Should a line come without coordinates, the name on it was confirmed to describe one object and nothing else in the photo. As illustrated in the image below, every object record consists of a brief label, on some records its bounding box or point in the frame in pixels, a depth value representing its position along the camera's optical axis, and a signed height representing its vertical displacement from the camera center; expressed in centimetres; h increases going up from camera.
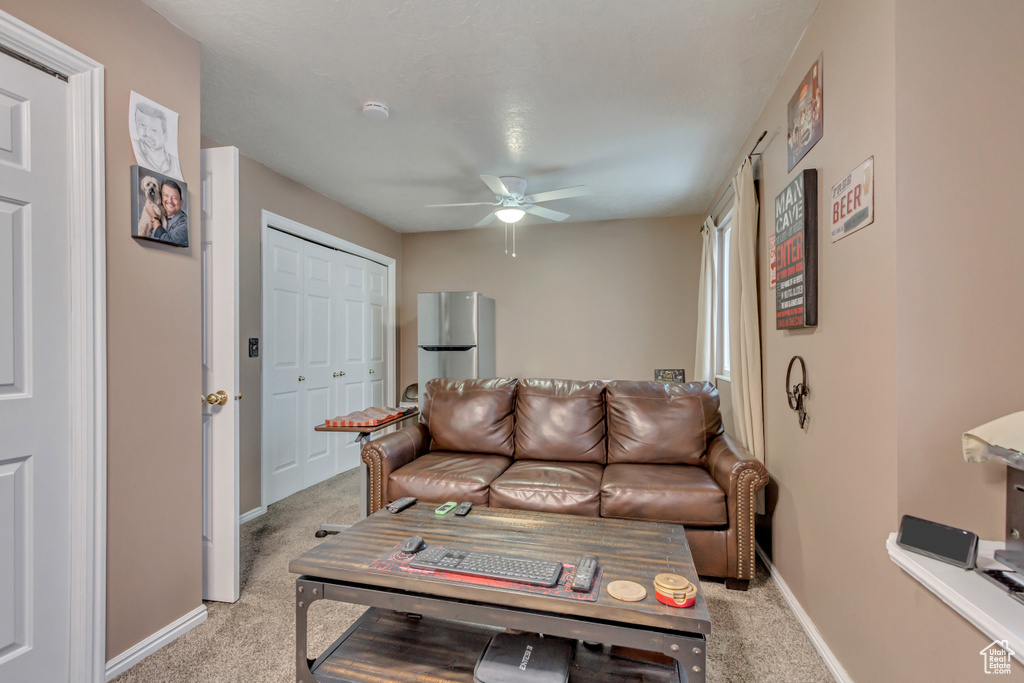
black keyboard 131 -67
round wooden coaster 121 -68
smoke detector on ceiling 246 +126
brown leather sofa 223 -71
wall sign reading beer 139 +45
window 383 +23
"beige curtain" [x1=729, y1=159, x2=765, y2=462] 246 +8
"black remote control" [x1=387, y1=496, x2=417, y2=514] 192 -70
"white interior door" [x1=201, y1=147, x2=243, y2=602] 209 -10
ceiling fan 315 +105
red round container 118 -68
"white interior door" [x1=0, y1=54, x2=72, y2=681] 138 -10
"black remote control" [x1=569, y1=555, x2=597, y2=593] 125 -67
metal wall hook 191 -24
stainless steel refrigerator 464 +6
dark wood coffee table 118 -74
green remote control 188 -70
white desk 88 -55
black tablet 107 -50
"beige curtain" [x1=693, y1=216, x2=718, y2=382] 391 +26
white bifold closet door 354 -11
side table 263 -77
